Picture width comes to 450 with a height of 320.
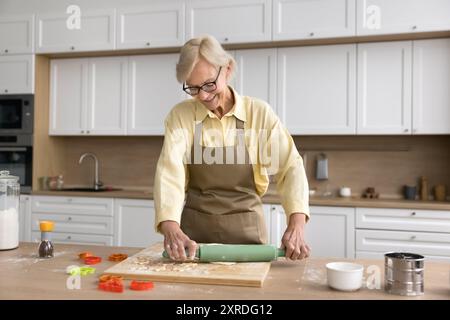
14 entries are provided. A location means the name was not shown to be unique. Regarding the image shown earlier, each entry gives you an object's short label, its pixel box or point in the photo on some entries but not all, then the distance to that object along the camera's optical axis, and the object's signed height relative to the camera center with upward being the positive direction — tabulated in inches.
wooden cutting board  51.0 -13.8
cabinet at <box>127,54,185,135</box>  151.4 +23.6
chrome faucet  167.1 -4.2
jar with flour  68.2 -8.2
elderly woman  66.9 -0.2
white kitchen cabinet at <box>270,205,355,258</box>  127.0 -20.9
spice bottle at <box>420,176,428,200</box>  138.9 -8.7
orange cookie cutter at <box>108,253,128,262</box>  63.8 -14.5
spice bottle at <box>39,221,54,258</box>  65.3 -13.1
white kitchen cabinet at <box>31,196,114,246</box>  147.5 -20.4
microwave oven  157.4 +16.3
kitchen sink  164.0 -11.8
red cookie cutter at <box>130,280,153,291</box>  48.9 -14.3
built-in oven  157.9 +0.8
